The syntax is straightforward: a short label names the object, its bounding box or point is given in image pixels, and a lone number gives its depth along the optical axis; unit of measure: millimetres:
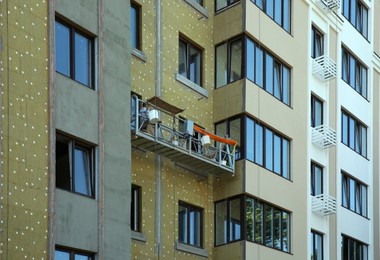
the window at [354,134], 48125
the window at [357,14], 50031
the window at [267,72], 40000
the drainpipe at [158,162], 35281
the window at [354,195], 47281
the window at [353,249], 46219
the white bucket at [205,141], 36625
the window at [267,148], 39188
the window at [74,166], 28938
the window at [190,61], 38812
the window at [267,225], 38500
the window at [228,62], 39925
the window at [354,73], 49000
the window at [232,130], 38781
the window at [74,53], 29453
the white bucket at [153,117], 33906
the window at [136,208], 34594
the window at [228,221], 38278
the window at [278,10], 41375
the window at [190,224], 37156
